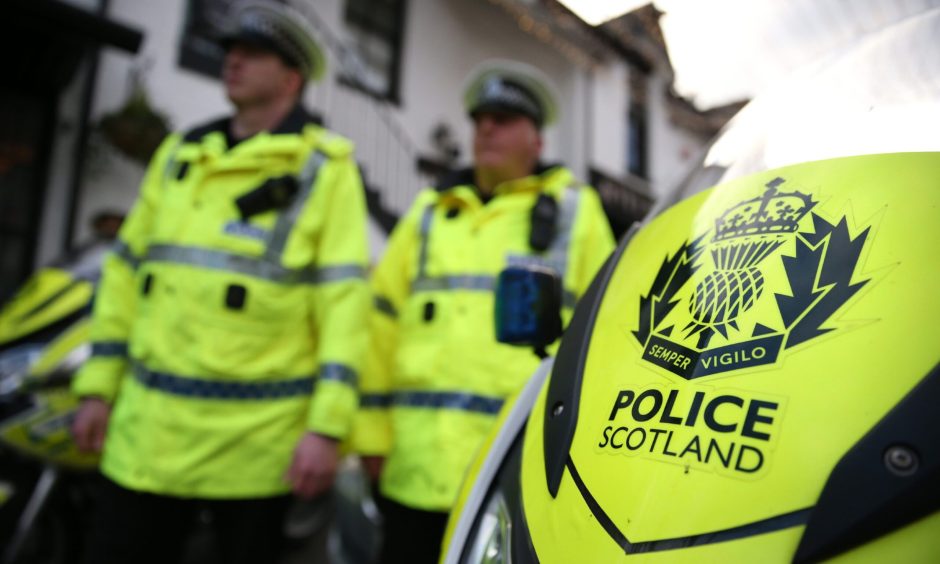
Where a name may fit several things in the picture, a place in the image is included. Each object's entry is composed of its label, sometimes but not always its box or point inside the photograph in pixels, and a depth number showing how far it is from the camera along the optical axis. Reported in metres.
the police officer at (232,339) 1.69
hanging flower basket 5.16
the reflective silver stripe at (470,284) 1.96
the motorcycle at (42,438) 2.31
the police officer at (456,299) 1.83
